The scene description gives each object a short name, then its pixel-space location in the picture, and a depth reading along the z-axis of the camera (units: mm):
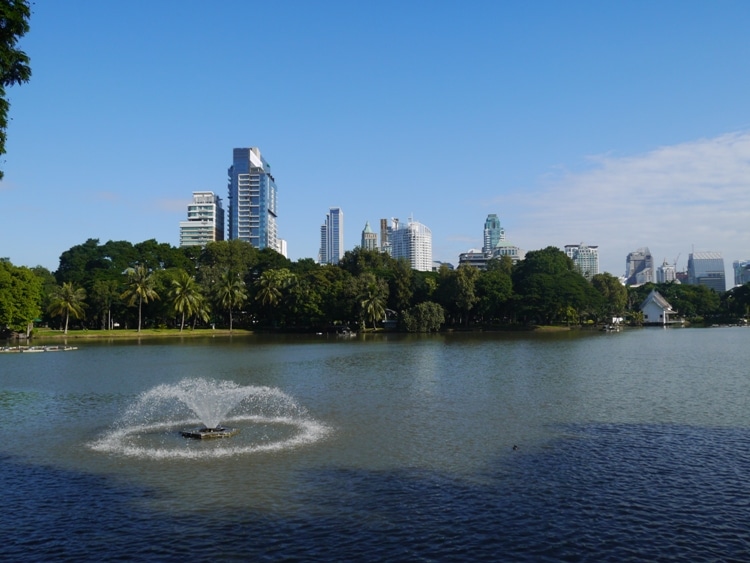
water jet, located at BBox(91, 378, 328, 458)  21094
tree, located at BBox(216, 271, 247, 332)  104375
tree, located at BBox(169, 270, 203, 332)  96438
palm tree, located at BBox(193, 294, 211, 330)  100562
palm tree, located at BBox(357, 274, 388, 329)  105875
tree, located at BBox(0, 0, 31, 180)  13658
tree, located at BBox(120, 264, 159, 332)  95312
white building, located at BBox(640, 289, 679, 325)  150500
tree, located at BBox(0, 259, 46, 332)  78250
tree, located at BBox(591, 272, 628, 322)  137500
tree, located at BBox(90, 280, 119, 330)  100688
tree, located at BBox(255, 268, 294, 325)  109438
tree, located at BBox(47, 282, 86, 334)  93938
